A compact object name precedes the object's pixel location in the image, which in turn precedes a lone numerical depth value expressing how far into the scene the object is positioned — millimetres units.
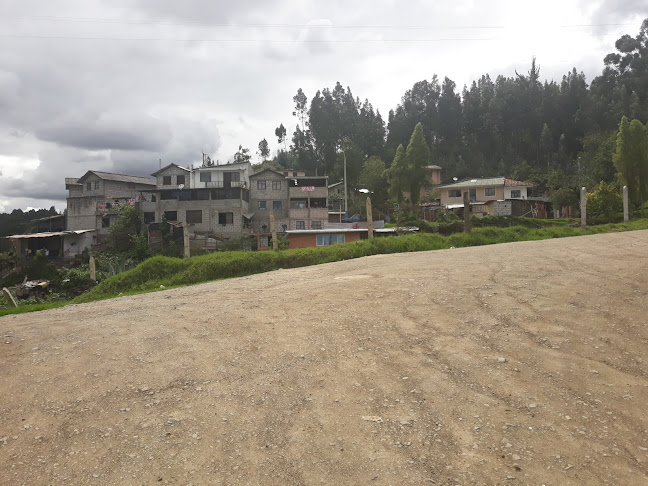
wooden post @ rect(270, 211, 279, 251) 18781
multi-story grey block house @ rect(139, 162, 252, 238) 42594
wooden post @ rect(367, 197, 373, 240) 19234
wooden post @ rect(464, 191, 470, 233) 21141
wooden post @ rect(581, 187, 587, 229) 23594
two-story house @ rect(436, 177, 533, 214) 46656
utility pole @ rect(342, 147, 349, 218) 48338
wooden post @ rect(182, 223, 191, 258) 19912
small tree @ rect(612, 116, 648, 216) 30812
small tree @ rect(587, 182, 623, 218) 29766
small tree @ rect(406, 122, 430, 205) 37094
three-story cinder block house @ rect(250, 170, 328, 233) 45312
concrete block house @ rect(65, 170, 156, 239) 44031
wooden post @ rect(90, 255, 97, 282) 22688
